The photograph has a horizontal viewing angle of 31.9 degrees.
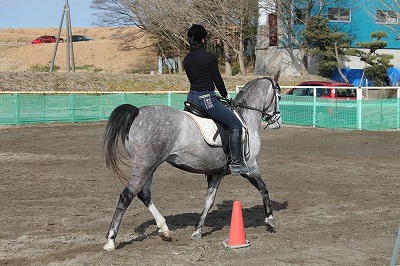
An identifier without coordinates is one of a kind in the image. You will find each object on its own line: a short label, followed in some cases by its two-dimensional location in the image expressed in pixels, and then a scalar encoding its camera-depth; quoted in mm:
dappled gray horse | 8188
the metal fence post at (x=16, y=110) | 26766
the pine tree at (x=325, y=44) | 43438
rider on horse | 8773
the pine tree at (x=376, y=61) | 39875
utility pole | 43331
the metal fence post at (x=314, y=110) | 25156
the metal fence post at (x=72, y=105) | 27938
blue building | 45562
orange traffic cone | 8289
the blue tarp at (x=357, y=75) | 42541
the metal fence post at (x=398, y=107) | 23844
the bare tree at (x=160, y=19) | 48844
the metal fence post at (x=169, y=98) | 28872
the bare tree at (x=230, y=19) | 46969
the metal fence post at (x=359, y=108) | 23497
